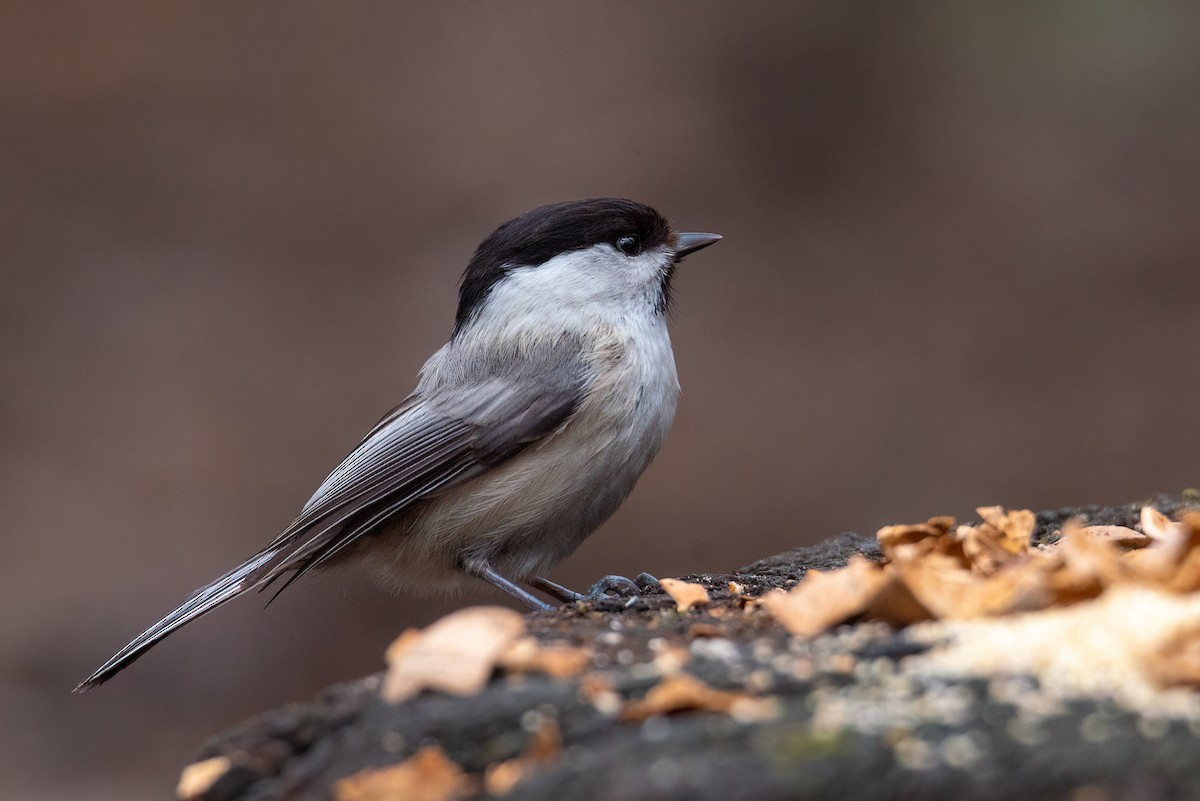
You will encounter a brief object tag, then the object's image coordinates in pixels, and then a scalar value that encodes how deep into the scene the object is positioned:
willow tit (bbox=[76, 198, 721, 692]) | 3.45
